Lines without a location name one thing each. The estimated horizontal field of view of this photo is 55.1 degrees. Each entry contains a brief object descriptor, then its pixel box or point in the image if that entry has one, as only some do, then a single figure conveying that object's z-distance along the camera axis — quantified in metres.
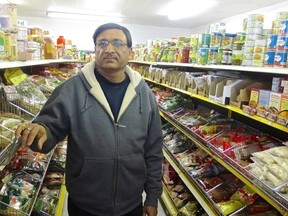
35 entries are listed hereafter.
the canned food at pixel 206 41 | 2.58
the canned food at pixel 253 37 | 1.85
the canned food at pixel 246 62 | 1.89
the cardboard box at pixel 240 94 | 2.01
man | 1.56
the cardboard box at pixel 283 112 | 1.53
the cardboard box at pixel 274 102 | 1.64
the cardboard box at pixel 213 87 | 2.46
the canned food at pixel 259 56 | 1.79
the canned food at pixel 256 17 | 1.85
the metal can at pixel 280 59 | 1.57
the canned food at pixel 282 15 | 1.60
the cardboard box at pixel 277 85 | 1.72
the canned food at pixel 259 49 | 1.78
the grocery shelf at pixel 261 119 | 1.53
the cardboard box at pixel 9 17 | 1.79
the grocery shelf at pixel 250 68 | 1.48
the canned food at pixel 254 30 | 1.84
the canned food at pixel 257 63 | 1.79
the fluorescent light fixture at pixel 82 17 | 9.82
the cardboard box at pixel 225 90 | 2.16
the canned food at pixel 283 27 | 1.56
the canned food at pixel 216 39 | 2.40
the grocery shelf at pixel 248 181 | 1.36
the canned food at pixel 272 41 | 1.65
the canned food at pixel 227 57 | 2.25
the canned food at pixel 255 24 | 1.85
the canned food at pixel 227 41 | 2.33
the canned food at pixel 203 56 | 2.57
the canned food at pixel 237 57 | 2.12
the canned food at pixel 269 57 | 1.66
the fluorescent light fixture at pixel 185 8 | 6.94
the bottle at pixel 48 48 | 3.36
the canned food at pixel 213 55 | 2.42
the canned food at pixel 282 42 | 1.57
